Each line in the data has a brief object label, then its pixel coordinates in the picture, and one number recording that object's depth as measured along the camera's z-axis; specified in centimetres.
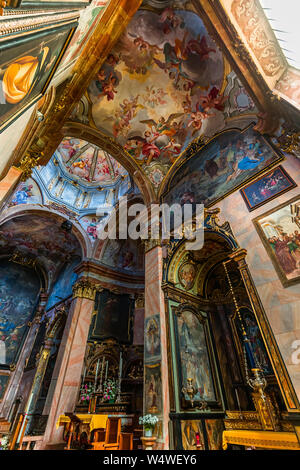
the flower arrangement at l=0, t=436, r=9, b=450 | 840
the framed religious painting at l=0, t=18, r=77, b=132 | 211
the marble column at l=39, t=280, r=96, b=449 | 802
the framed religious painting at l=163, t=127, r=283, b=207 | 683
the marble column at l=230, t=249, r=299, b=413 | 395
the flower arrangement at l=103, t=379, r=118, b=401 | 890
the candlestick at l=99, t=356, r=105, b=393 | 908
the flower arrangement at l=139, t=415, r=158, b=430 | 515
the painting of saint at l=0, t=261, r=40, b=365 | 1411
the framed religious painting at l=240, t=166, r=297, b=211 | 581
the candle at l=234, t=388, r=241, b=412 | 678
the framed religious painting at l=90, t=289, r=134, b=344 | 1079
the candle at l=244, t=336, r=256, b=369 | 697
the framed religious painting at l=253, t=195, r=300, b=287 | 487
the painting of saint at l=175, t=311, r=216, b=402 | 628
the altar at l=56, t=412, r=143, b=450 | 547
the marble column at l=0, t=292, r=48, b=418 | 1245
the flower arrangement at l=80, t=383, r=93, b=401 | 866
